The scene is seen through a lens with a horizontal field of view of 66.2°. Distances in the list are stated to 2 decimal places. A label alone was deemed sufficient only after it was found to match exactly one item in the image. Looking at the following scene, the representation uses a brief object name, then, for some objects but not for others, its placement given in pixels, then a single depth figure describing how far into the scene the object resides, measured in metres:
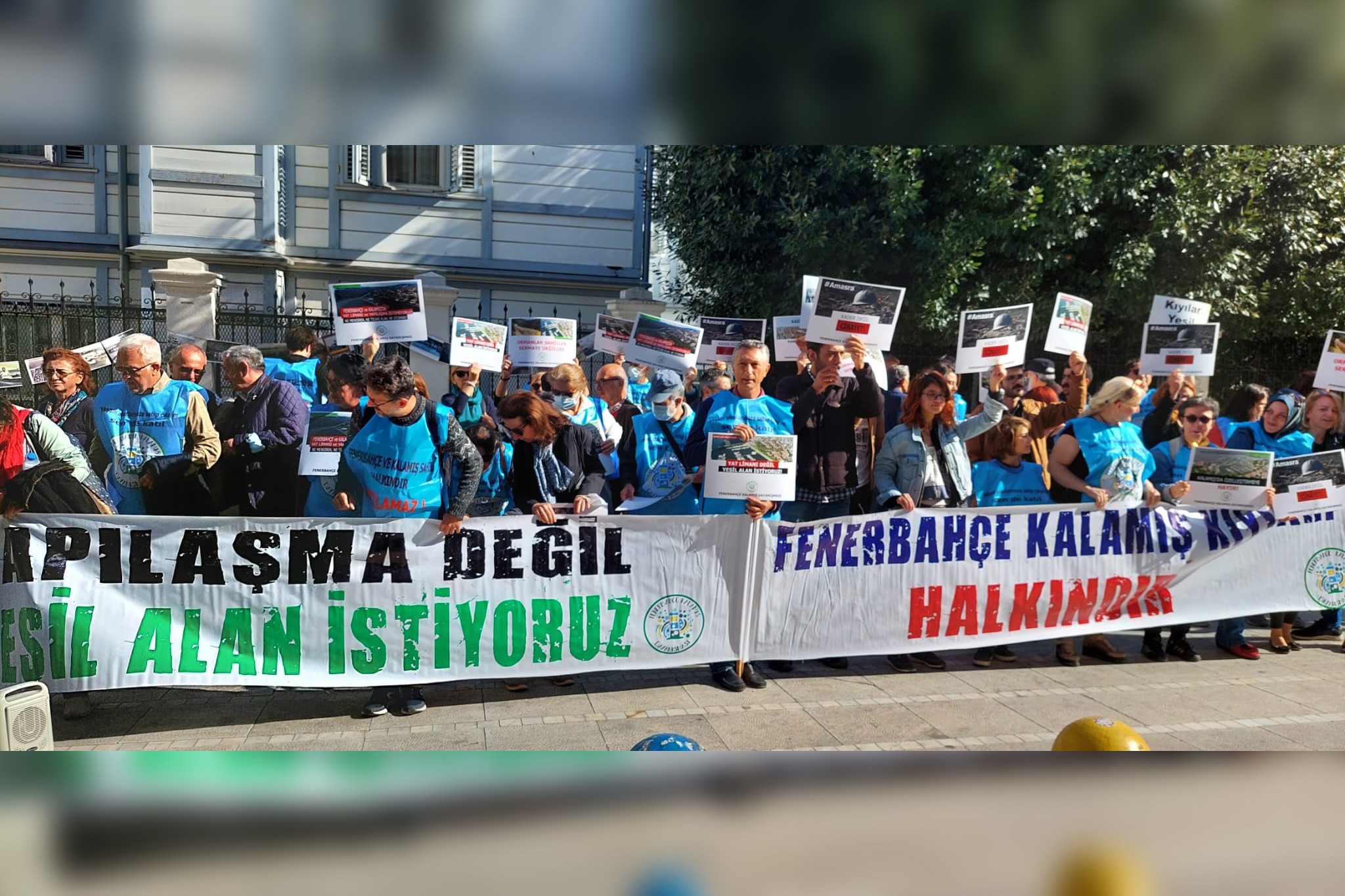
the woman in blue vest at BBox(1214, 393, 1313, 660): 7.01
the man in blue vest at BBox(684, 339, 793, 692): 6.02
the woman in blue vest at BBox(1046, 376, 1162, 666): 6.46
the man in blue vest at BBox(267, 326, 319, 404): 7.75
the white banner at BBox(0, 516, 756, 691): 5.17
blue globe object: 2.82
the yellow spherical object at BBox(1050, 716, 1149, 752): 3.05
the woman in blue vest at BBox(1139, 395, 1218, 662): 6.69
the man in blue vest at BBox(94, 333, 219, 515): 5.88
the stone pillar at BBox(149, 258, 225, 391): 11.57
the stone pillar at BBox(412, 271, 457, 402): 11.96
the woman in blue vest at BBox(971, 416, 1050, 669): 6.50
